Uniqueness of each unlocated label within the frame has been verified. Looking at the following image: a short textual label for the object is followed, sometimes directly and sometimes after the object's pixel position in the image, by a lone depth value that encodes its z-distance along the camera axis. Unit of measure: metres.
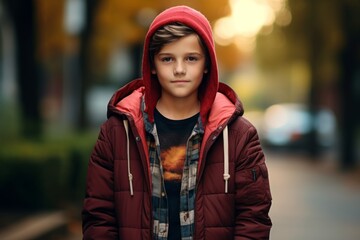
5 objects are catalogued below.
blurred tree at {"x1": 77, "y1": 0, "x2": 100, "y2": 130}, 18.03
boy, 3.38
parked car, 31.17
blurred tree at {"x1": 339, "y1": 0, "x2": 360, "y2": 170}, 21.68
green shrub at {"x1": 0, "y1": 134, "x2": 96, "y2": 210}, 9.65
